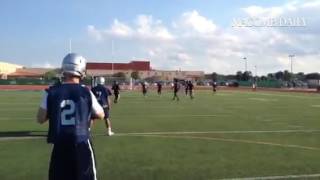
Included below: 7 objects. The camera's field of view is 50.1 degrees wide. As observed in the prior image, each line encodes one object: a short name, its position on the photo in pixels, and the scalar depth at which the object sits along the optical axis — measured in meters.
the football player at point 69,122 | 3.24
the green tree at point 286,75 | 115.46
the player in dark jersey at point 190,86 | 29.75
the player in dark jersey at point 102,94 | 9.79
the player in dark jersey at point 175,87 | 27.55
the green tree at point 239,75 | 108.35
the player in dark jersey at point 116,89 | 23.48
